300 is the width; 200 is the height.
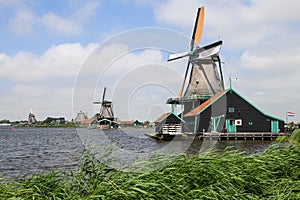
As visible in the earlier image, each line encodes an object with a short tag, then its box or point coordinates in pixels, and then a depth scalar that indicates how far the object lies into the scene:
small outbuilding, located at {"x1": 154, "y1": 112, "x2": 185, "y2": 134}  28.75
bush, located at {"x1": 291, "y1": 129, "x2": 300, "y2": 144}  17.96
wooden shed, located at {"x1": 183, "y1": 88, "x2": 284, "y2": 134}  27.09
